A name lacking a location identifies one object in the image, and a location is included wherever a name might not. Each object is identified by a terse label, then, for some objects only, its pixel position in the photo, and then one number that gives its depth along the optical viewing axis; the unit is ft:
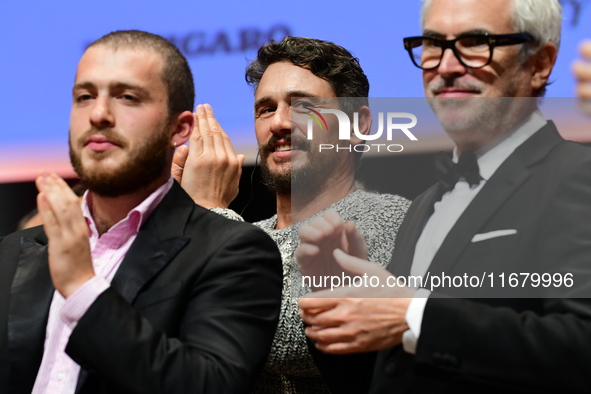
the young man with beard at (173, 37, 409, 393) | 12.49
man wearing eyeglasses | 12.10
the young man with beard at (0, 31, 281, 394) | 12.22
